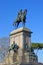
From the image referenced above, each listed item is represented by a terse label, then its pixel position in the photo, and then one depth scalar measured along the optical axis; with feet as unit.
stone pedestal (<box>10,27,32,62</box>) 106.22
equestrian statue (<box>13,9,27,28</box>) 113.80
